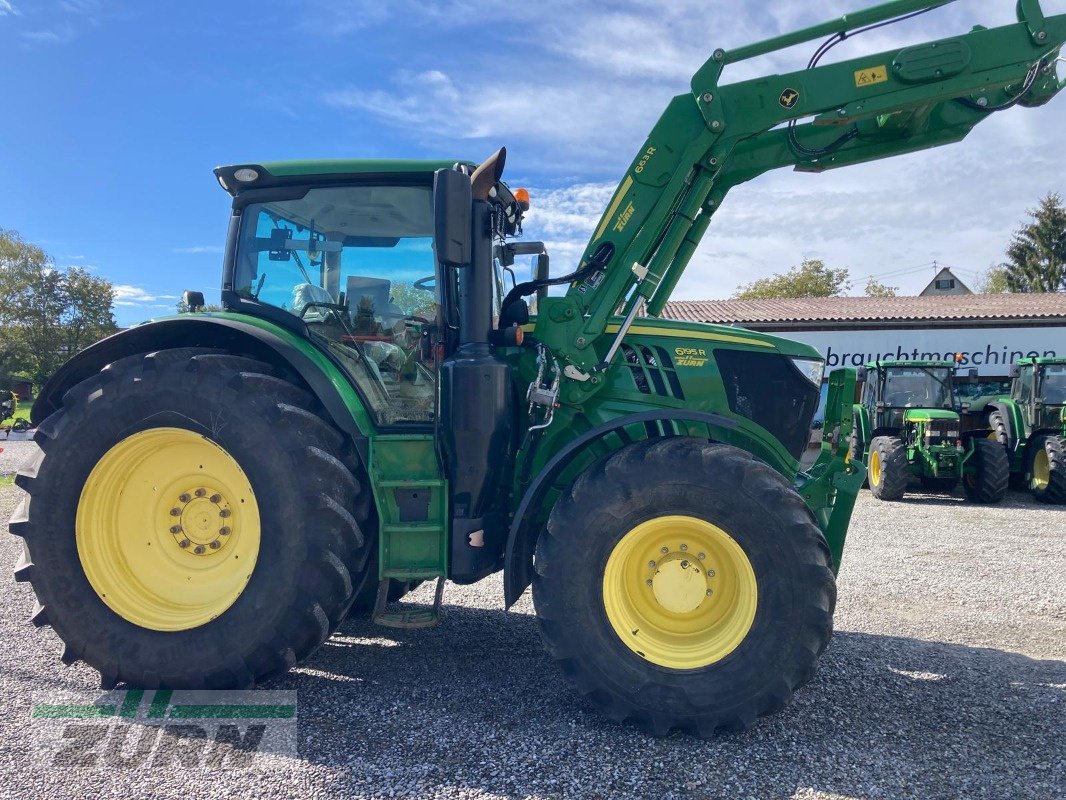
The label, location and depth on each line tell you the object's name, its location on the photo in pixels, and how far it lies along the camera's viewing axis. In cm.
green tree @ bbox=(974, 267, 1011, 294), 4586
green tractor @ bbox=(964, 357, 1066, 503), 1170
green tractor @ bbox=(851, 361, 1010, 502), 1140
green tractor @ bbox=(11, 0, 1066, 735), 309
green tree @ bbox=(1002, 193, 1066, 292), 4075
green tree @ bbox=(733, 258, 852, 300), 4512
